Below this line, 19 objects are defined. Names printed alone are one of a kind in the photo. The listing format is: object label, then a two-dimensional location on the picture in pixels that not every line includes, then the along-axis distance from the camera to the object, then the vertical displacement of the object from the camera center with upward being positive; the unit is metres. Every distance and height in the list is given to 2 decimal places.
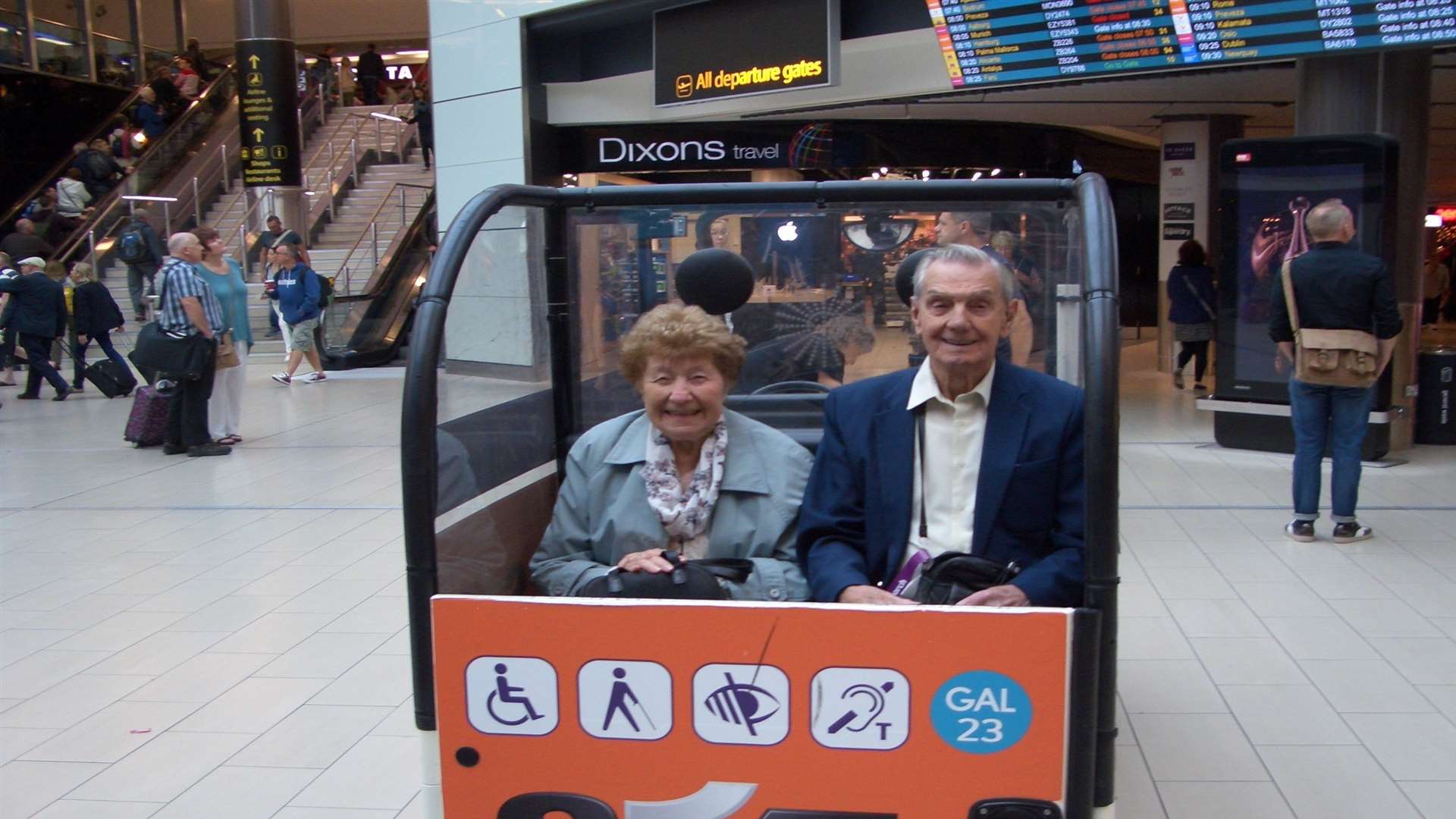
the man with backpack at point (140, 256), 16.50 +0.22
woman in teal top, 9.06 -0.41
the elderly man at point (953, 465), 2.53 -0.43
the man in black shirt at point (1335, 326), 5.77 -0.38
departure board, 6.55 +1.22
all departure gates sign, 9.42 +1.63
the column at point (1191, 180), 12.84 +0.69
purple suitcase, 9.38 -1.08
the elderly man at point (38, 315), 12.27 -0.39
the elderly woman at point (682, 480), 2.76 -0.49
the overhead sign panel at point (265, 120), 16.47 +1.94
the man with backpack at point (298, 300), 13.26 -0.32
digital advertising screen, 7.66 +0.17
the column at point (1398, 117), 7.83 +0.79
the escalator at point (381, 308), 15.27 -0.51
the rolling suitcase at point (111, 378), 12.80 -1.06
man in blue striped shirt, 8.56 -0.33
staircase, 17.41 +0.77
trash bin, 8.42 -1.05
